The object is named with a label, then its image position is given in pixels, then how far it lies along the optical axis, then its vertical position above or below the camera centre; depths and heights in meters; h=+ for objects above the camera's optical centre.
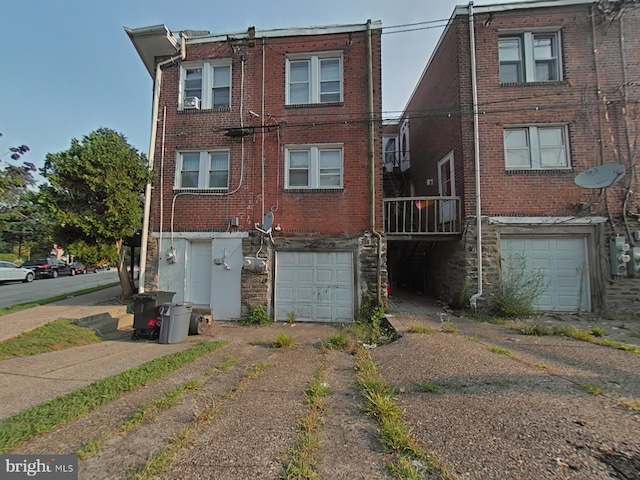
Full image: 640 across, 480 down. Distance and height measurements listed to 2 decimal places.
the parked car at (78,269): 27.16 -0.90
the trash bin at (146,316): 6.86 -1.31
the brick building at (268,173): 8.63 +2.69
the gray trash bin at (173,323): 6.59 -1.43
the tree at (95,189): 7.75 +1.90
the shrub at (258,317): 8.44 -1.63
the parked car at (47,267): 21.41 -0.61
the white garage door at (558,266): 8.14 -0.08
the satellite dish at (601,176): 7.03 +2.11
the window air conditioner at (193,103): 9.37 +4.99
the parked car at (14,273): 18.16 -0.94
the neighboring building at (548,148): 8.03 +3.25
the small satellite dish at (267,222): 8.35 +1.09
